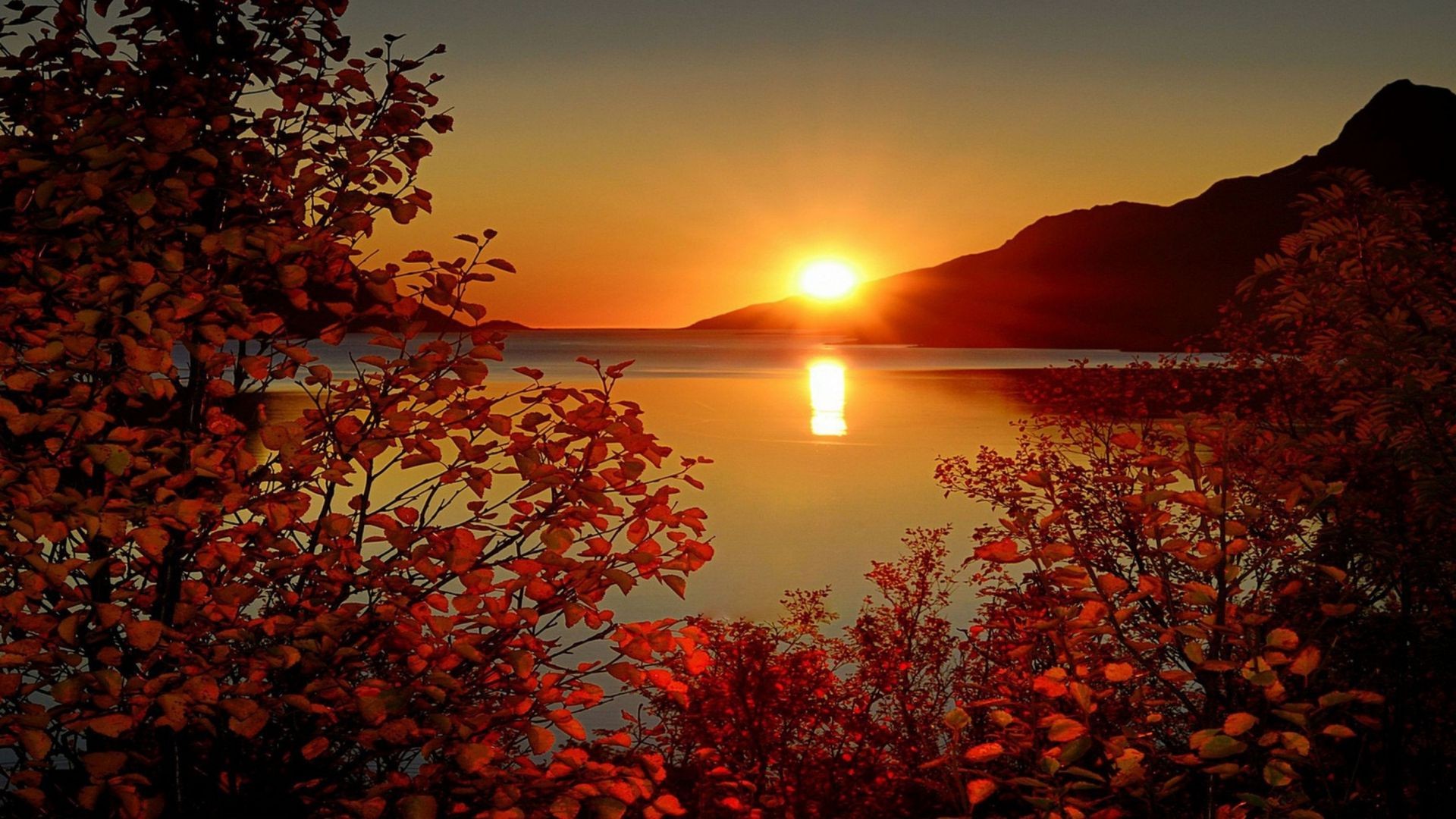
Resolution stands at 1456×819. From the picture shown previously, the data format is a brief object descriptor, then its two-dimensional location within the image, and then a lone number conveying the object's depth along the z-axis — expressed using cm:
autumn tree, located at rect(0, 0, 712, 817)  491
